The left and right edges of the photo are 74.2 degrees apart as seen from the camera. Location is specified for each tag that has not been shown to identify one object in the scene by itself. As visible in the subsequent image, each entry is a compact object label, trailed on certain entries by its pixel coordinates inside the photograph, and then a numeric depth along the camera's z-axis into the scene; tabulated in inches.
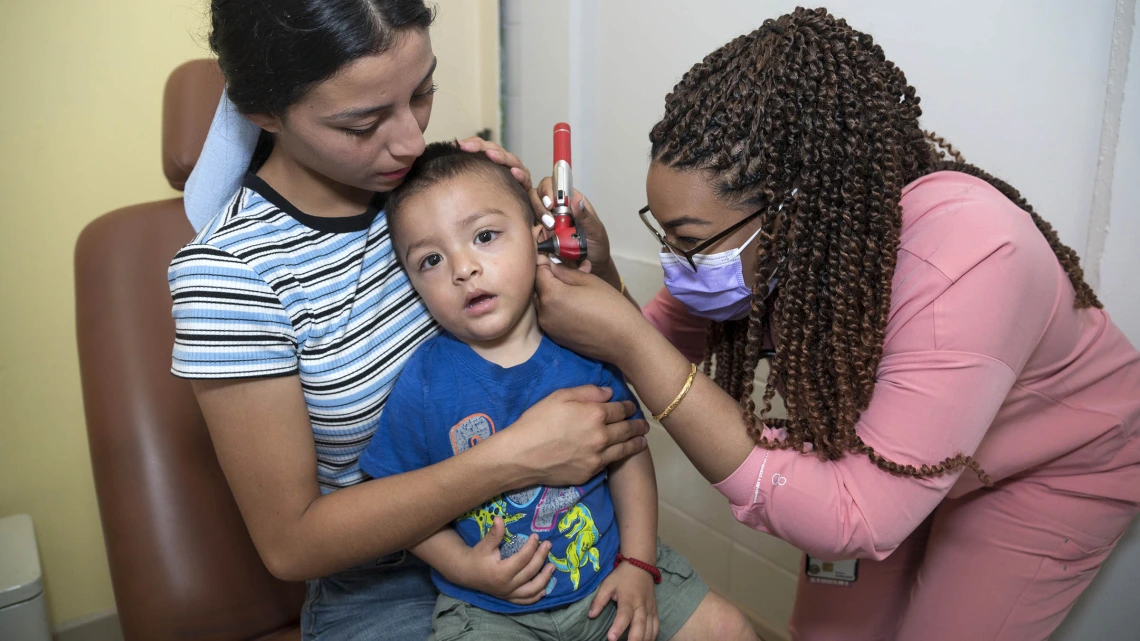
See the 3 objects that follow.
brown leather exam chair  56.5
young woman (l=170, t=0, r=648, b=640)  42.3
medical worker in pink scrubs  42.4
